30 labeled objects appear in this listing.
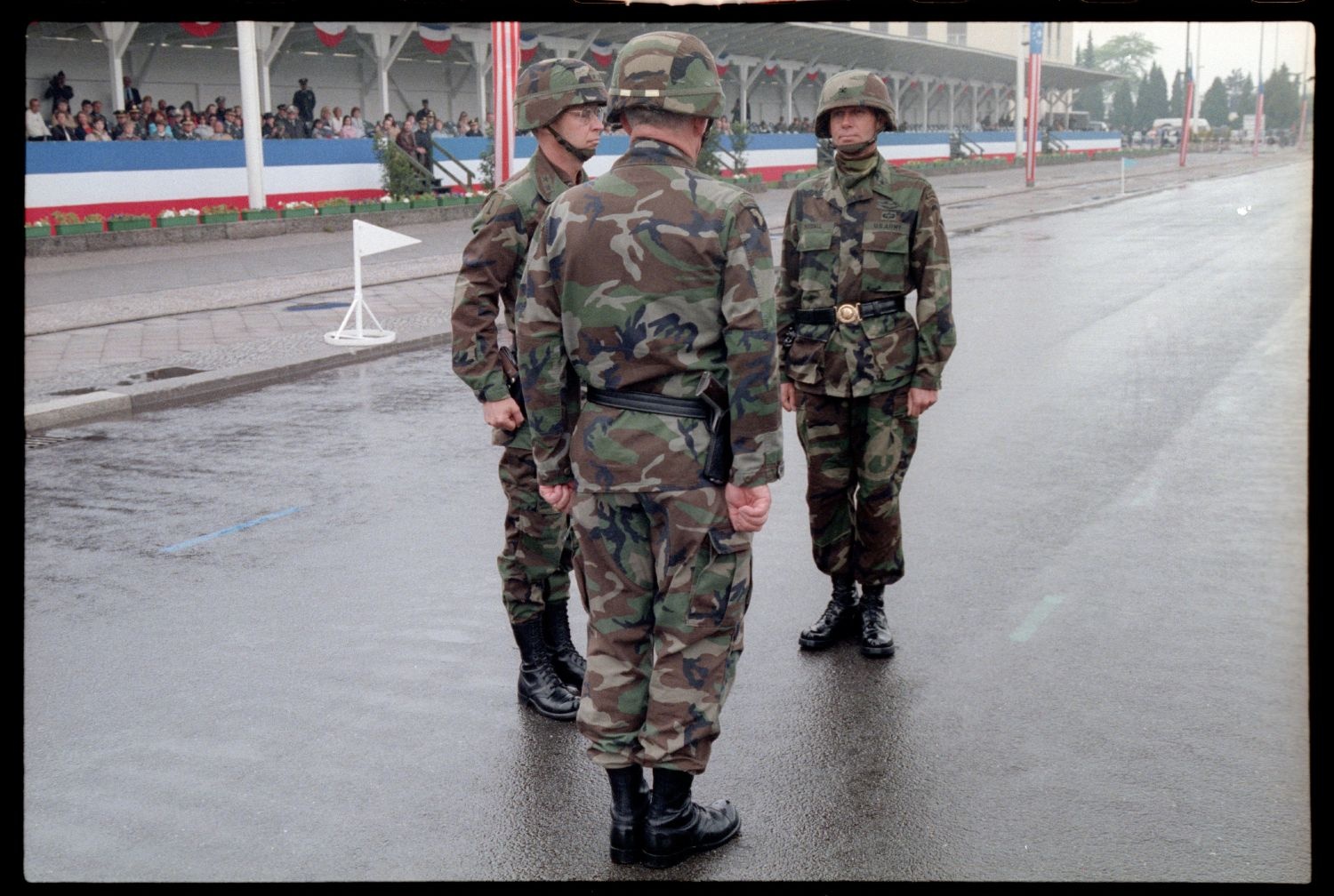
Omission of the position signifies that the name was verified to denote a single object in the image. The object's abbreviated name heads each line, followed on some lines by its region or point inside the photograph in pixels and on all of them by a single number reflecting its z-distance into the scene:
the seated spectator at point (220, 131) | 24.62
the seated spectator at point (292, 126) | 25.64
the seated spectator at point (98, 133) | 21.88
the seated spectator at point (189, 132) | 23.62
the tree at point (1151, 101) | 92.00
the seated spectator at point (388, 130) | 26.94
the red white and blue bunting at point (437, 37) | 28.12
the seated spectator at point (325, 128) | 26.61
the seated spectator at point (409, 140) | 27.38
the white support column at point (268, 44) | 24.20
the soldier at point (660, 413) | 3.42
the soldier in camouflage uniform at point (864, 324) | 4.79
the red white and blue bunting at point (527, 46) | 29.55
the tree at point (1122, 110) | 93.31
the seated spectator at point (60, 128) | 21.44
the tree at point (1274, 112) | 63.56
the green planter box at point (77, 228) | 19.35
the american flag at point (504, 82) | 14.86
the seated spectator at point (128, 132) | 22.55
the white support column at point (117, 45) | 23.08
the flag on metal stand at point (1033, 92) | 38.00
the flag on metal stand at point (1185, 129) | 52.50
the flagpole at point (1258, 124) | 55.92
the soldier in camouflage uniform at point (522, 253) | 4.29
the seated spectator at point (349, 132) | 27.05
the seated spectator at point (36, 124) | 21.20
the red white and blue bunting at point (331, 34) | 26.91
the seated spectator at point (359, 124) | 27.30
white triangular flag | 12.30
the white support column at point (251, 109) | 21.08
